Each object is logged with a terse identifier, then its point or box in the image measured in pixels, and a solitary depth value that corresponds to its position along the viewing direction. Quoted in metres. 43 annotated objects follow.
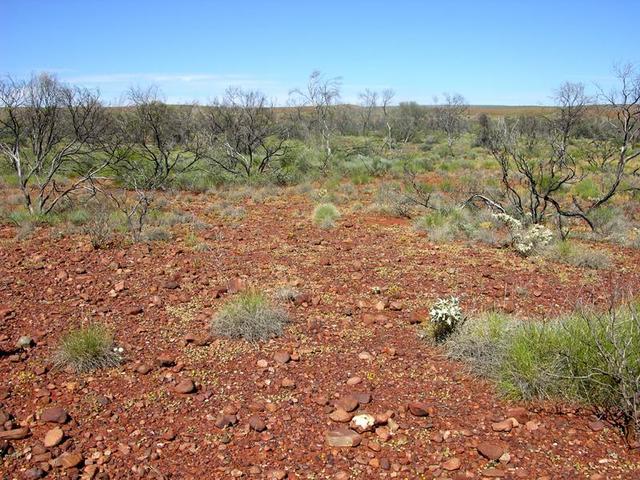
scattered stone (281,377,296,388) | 4.07
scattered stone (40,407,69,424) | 3.53
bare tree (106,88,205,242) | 15.19
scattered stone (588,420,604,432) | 3.39
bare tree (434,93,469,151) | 36.44
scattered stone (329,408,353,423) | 3.61
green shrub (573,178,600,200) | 14.78
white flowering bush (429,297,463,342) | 4.63
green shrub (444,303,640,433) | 3.46
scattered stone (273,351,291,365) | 4.46
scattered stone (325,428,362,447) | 3.35
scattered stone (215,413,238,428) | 3.56
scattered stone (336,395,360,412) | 3.72
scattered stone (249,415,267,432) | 3.52
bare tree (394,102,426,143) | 39.17
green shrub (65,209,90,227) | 9.83
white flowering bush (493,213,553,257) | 7.87
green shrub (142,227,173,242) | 8.69
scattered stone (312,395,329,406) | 3.83
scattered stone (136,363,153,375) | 4.26
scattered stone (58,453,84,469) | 3.10
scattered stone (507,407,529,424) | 3.54
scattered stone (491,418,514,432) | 3.44
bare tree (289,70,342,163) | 27.92
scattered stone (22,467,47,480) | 2.98
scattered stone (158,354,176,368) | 4.37
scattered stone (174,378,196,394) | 3.97
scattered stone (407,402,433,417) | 3.65
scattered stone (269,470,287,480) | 3.05
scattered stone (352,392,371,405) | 3.81
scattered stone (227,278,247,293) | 6.18
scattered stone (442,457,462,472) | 3.09
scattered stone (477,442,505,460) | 3.17
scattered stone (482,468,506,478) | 3.00
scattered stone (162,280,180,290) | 6.31
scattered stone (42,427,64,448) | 3.28
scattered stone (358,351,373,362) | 4.52
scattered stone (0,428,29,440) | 3.31
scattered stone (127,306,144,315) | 5.51
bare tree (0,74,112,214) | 10.65
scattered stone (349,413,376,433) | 3.49
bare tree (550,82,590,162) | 23.53
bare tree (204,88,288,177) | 18.78
